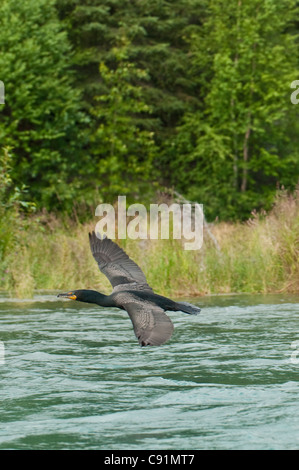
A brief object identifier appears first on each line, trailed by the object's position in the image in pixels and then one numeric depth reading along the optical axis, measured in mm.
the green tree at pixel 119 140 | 64125
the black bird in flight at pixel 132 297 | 15312
